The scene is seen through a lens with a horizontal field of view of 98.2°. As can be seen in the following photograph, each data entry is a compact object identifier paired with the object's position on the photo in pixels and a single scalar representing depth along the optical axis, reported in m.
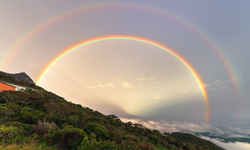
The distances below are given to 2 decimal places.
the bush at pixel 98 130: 7.63
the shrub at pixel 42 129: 5.92
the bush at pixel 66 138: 5.43
